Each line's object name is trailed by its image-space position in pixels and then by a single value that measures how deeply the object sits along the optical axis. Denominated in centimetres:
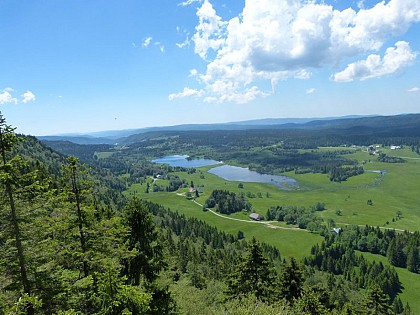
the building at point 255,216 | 17138
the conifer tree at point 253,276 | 3641
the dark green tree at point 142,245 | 2120
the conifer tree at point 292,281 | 3822
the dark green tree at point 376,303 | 4156
